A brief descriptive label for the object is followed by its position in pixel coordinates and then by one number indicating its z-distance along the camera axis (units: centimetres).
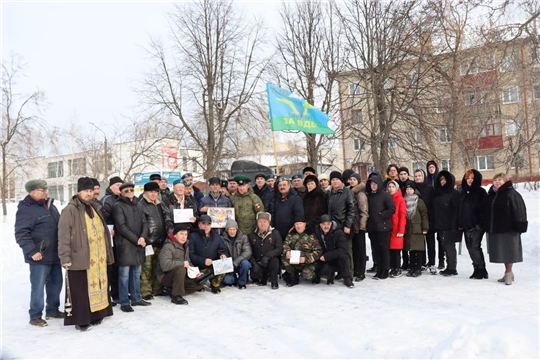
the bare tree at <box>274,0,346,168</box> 1644
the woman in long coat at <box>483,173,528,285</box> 709
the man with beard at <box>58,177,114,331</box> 538
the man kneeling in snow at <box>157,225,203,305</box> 670
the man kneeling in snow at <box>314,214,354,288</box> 749
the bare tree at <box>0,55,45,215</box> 2005
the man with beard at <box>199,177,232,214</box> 802
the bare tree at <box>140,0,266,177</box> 1948
